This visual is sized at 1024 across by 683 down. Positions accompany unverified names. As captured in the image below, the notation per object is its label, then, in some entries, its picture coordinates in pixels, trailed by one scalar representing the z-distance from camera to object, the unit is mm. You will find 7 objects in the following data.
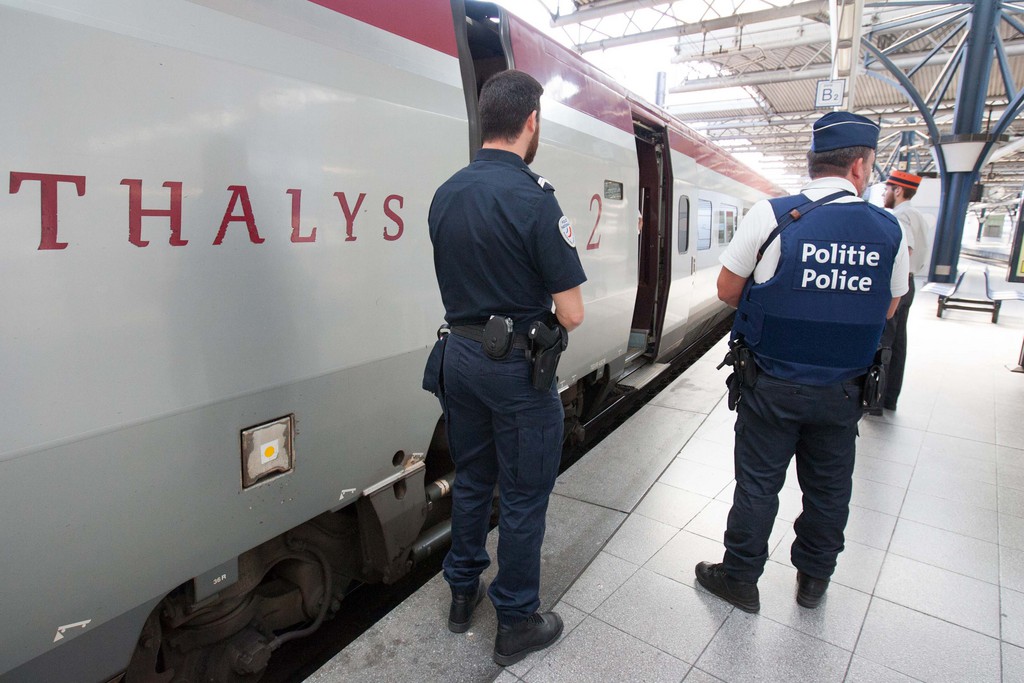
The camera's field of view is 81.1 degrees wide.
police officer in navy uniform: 1860
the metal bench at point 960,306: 9695
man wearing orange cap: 4453
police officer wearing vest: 2129
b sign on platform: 7816
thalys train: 1290
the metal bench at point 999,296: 9133
